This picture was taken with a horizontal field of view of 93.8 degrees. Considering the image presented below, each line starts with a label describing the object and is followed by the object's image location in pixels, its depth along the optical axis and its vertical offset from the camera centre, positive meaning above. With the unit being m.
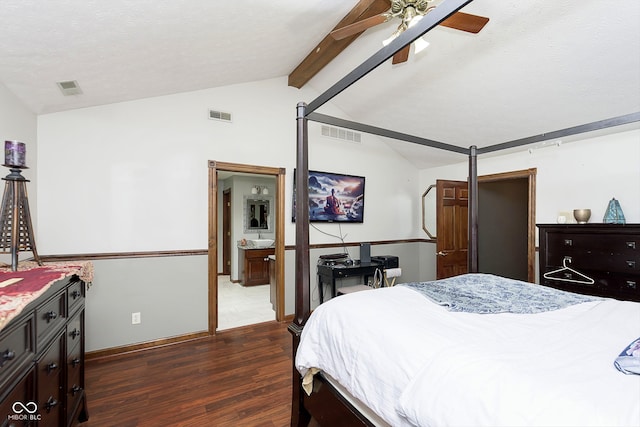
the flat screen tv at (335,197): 4.20 +0.24
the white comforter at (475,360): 0.77 -0.47
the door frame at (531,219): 3.83 -0.08
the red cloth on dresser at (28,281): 1.04 -0.32
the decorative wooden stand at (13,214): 1.63 +0.00
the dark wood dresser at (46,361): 1.05 -0.64
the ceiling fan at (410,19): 1.88 +1.27
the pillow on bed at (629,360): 0.85 -0.44
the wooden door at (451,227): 4.32 -0.21
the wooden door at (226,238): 6.83 -0.57
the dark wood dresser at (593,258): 2.59 -0.42
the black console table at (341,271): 3.96 -0.79
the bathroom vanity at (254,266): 5.91 -1.06
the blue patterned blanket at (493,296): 1.47 -0.46
